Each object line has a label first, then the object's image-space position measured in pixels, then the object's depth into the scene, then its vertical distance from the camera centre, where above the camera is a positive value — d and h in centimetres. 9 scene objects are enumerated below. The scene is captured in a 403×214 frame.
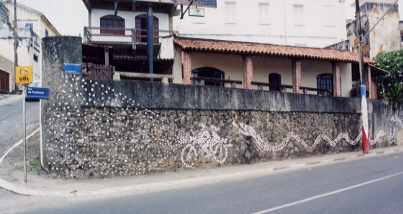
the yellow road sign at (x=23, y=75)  1000 +99
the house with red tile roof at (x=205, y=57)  1883 +282
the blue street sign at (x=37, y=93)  1019 +55
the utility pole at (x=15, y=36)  2977 +618
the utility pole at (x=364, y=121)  1867 -57
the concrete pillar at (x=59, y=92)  1155 +65
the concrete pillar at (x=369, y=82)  2322 +155
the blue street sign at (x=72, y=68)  1164 +134
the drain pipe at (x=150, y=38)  1784 +338
